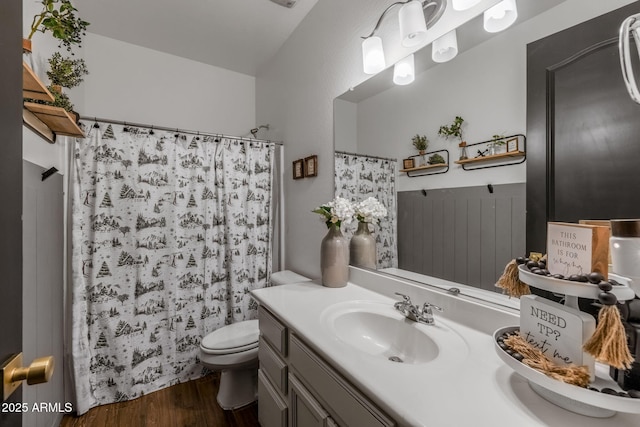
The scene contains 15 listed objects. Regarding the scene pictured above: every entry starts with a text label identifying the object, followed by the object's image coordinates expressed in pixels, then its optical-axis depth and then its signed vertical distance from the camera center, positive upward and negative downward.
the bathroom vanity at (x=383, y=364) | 0.60 -0.43
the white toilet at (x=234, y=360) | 1.66 -0.90
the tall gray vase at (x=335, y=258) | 1.50 -0.25
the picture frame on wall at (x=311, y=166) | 1.91 +0.33
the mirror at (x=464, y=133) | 0.93 +0.33
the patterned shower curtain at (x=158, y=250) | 1.74 -0.26
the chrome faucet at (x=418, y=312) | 1.05 -0.40
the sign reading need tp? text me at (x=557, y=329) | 0.56 -0.26
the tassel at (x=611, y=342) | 0.48 -0.23
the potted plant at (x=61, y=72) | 1.34 +0.70
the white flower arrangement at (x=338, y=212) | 1.46 +0.00
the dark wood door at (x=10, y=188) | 0.49 +0.05
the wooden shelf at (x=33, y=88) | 0.96 +0.48
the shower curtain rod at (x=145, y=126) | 1.71 +0.59
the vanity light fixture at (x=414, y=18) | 1.11 +0.80
